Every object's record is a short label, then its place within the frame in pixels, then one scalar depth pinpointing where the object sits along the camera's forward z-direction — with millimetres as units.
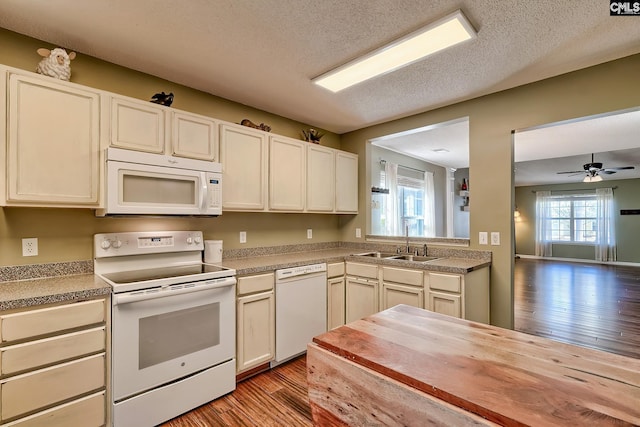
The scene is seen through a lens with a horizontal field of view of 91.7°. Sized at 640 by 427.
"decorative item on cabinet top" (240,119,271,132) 3090
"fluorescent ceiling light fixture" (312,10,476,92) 1926
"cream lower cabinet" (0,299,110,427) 1604
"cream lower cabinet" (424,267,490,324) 2602
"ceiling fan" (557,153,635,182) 6375
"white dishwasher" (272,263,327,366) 2834
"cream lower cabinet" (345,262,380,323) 3213
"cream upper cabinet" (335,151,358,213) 3902
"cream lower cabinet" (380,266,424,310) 2877
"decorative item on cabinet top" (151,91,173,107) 2486
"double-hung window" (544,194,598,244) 9781
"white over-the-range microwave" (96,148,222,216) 2125
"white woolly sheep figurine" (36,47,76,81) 2031
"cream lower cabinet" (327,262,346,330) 3299
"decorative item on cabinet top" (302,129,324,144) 3730
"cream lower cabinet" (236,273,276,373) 2555
